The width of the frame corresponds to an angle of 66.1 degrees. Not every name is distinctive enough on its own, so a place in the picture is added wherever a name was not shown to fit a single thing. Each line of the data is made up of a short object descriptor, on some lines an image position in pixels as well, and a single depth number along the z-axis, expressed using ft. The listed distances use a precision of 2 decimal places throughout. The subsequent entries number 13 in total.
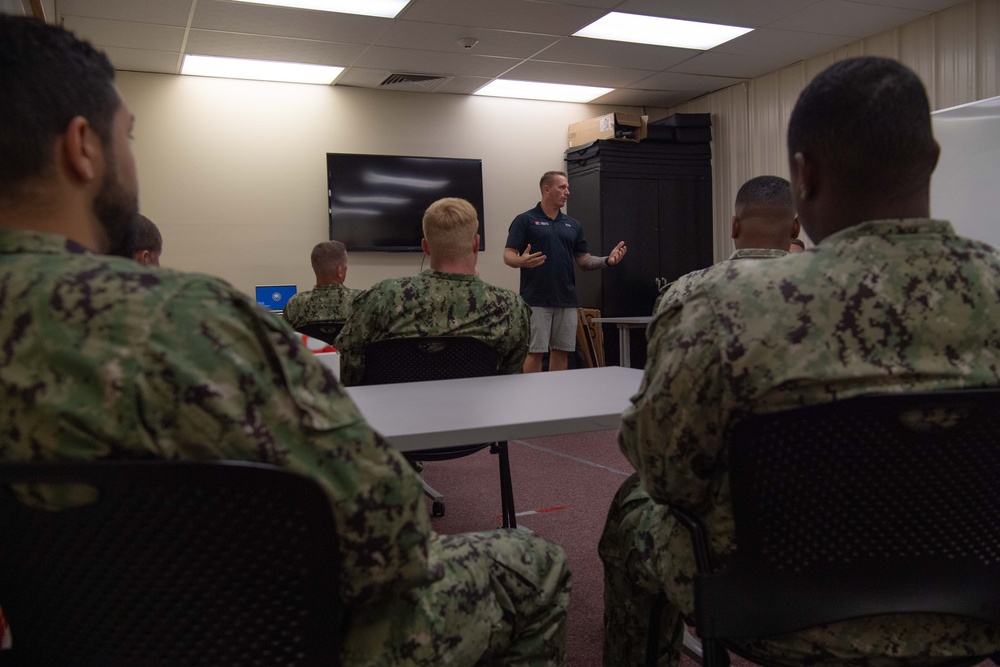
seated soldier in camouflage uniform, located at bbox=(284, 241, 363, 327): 11.28
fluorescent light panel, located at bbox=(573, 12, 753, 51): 16.79
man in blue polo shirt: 17.52
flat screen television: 21.13
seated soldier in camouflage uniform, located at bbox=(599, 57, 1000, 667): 2.97
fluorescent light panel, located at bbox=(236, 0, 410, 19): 15.19
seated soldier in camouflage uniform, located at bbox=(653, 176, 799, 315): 7.14
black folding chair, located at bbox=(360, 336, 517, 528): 7.41
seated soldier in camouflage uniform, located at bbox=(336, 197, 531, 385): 7.57
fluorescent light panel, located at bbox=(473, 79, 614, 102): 21.80
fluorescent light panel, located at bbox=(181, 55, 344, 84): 18.72
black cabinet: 22.11
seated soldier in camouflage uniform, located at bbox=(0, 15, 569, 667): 2.27
